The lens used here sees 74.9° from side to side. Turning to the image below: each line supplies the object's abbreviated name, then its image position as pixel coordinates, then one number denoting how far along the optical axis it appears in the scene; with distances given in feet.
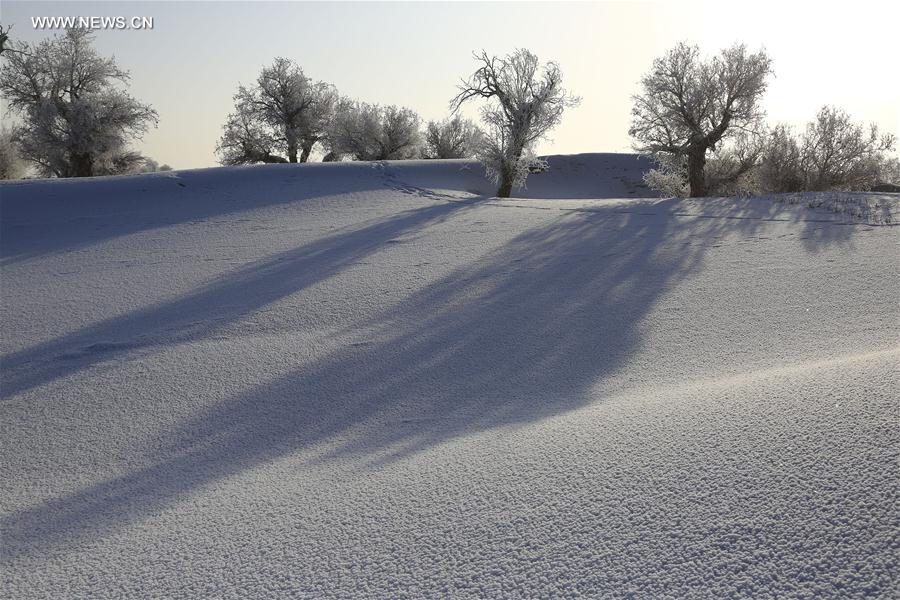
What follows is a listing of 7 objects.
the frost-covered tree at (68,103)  71.00
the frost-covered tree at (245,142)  91.56
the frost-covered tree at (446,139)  105.81
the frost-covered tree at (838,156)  45.88
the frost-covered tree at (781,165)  48.80
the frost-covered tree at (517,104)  52.75
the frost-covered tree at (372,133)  96.43
